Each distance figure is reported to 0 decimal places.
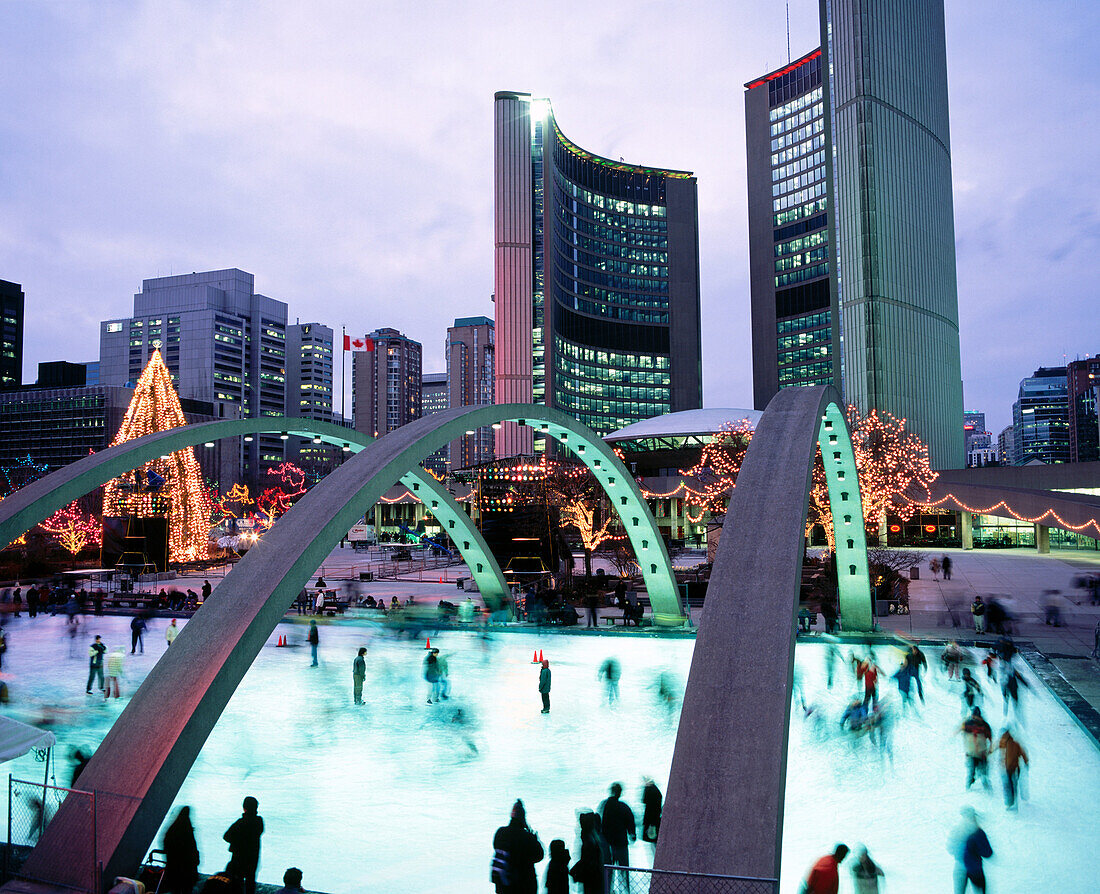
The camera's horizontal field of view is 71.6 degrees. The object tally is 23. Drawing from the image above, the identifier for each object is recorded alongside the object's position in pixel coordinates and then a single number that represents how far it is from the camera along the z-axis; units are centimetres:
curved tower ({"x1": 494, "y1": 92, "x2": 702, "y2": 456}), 8875
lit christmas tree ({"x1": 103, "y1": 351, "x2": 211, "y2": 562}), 4047
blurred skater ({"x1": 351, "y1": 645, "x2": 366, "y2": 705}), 1522
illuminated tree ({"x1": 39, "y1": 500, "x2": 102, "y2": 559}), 4791
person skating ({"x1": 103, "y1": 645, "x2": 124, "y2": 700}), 1622
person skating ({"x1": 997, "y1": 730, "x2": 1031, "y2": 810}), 971
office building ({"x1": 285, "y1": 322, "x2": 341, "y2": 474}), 18862
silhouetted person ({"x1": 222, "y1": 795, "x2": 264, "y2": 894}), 702
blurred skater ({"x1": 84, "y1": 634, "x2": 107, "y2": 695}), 1664
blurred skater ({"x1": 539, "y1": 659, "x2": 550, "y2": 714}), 1445
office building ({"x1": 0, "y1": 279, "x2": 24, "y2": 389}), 18638
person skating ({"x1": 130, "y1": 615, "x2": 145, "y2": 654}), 2134
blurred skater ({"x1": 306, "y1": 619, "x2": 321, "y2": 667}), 1991
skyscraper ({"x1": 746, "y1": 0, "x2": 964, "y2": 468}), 7775
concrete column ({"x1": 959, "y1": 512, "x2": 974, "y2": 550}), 5522
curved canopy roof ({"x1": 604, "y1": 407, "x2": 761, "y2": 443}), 7238
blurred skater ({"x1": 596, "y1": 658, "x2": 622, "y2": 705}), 1557
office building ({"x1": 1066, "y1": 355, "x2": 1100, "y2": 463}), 19225
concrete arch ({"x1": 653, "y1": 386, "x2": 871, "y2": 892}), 533
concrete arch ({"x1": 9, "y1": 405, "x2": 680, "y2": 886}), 682
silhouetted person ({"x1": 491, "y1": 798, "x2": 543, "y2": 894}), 668
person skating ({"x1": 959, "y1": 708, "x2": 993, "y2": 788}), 1055
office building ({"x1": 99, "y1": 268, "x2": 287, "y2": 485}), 17188
